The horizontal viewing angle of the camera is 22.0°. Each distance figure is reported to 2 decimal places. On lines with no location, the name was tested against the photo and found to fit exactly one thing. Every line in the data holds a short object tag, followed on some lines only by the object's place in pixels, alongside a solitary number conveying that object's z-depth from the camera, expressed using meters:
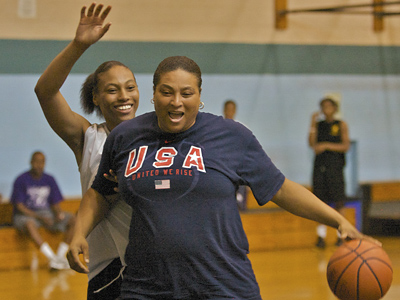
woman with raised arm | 4.14
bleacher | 10.90
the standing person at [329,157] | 11.72
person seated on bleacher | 10.70
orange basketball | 3.88
